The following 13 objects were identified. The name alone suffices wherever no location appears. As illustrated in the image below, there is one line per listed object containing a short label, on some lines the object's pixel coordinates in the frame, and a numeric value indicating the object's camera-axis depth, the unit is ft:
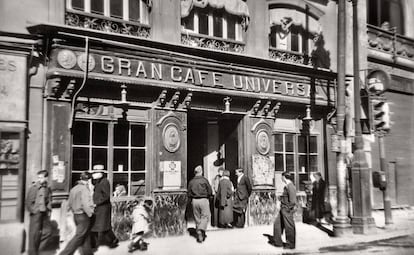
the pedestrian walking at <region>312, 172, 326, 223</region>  49.24
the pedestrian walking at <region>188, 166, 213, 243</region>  37.45
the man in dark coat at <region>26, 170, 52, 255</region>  30.58
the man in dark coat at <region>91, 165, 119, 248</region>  32.99
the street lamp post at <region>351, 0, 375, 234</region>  43.70
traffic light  46.11
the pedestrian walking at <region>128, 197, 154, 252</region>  32.91
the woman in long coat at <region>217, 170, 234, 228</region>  41.83
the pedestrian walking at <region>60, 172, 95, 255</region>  30.42
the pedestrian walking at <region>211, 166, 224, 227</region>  43.50
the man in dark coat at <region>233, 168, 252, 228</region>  43.19
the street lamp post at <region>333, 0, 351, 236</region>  41.86
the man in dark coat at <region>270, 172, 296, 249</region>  35.91
